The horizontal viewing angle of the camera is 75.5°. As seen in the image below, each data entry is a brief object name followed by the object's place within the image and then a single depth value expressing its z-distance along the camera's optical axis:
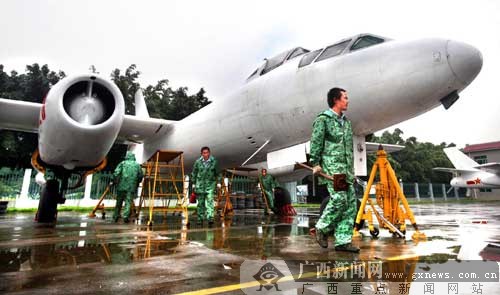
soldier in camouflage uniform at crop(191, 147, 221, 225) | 7.56
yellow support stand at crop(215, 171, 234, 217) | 11.20
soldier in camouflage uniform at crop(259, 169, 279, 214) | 12.06
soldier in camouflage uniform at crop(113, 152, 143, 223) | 8.26
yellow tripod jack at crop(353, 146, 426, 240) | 5.11
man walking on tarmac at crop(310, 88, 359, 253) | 3.62
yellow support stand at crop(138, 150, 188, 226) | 8.14
